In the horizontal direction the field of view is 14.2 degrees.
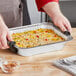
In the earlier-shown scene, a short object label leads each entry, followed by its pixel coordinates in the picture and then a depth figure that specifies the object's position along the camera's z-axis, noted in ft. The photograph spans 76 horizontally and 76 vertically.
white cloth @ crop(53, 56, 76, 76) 5.15
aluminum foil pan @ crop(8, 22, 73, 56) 5.65
